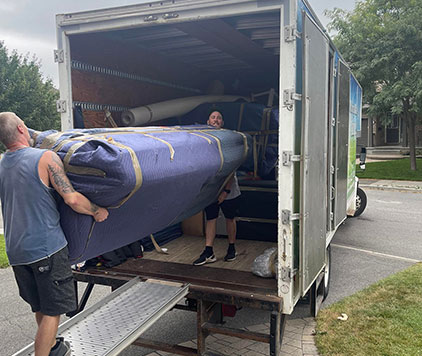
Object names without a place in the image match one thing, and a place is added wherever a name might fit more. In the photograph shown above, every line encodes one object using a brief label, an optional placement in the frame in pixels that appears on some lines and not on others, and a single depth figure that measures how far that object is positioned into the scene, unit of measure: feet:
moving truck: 11.40
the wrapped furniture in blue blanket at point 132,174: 8.55
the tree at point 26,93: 83.15
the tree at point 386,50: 55.83
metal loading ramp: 9.64
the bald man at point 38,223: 8.41
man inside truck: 15.78
